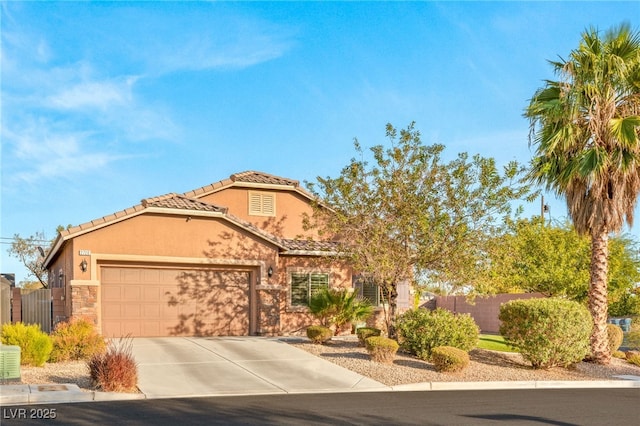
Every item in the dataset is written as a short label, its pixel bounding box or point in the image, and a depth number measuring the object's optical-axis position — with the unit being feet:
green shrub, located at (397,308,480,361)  61.41
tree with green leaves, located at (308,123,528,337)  65.31
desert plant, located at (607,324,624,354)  75.15
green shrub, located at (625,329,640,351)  80.79
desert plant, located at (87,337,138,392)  44.16
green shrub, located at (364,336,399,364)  58.85
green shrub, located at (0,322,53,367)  52.08
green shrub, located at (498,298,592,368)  61.72
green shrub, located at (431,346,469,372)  56.29
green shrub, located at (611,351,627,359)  76.28
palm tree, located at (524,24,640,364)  67.15
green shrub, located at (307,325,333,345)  67.46
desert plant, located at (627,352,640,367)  72.21
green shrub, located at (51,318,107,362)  55.72
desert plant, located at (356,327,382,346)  66.44
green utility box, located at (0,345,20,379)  45.09
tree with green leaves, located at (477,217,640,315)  125.49
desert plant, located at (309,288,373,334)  72.43
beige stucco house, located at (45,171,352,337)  69.67
